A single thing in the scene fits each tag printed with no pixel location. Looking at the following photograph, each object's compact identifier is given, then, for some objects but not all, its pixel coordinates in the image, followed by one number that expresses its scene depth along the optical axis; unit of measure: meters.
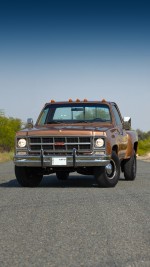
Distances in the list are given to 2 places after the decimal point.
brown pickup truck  12.50
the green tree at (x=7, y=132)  104.12
